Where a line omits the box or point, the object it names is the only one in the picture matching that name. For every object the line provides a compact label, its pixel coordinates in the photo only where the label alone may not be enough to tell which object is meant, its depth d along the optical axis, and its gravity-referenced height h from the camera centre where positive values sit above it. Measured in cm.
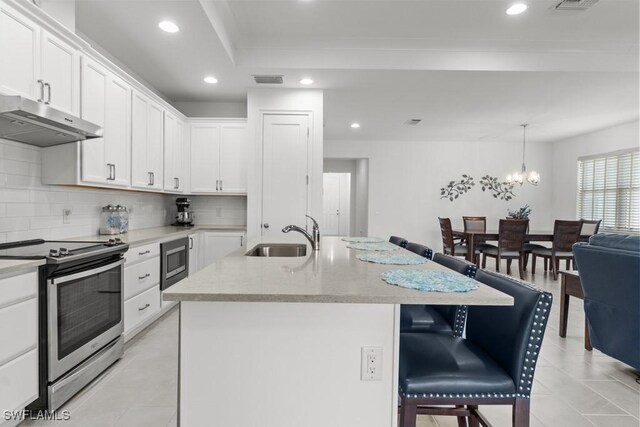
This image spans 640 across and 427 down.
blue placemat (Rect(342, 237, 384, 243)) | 285 -28
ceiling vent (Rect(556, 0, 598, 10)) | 286 +174
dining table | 568 -46
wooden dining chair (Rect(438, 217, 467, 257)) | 600 -62
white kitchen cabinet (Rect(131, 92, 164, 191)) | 333 +64
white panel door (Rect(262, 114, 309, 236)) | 425 +44
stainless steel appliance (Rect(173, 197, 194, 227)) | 466 -13
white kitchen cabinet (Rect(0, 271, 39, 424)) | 159 -68
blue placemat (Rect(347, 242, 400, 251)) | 232 -27
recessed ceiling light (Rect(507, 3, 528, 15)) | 293 +174
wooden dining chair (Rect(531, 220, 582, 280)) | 547 -47
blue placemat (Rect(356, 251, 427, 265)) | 178 -28
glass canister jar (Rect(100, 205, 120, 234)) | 329 -16
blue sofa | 208 -52
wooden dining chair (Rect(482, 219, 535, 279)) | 542 -48
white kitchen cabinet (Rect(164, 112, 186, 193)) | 402 +62
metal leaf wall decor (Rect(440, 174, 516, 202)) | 799 +50
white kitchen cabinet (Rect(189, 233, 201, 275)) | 404 -57
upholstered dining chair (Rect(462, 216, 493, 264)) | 679 -30
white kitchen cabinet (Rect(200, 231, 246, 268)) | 428 -47
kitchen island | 124 -56
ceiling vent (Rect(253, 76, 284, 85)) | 395 +147
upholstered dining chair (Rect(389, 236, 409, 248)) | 276 -28
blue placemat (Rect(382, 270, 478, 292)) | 121 -28
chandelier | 641 +63
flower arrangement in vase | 653 -10
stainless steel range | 183 -66
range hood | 176 +47
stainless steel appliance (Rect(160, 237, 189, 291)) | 335 -59
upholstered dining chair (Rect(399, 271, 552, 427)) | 116 -57
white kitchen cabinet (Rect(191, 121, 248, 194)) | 456 +67
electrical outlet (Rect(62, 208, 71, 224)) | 281 -10
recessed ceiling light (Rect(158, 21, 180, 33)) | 283 +149
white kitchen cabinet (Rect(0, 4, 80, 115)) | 189 +85
